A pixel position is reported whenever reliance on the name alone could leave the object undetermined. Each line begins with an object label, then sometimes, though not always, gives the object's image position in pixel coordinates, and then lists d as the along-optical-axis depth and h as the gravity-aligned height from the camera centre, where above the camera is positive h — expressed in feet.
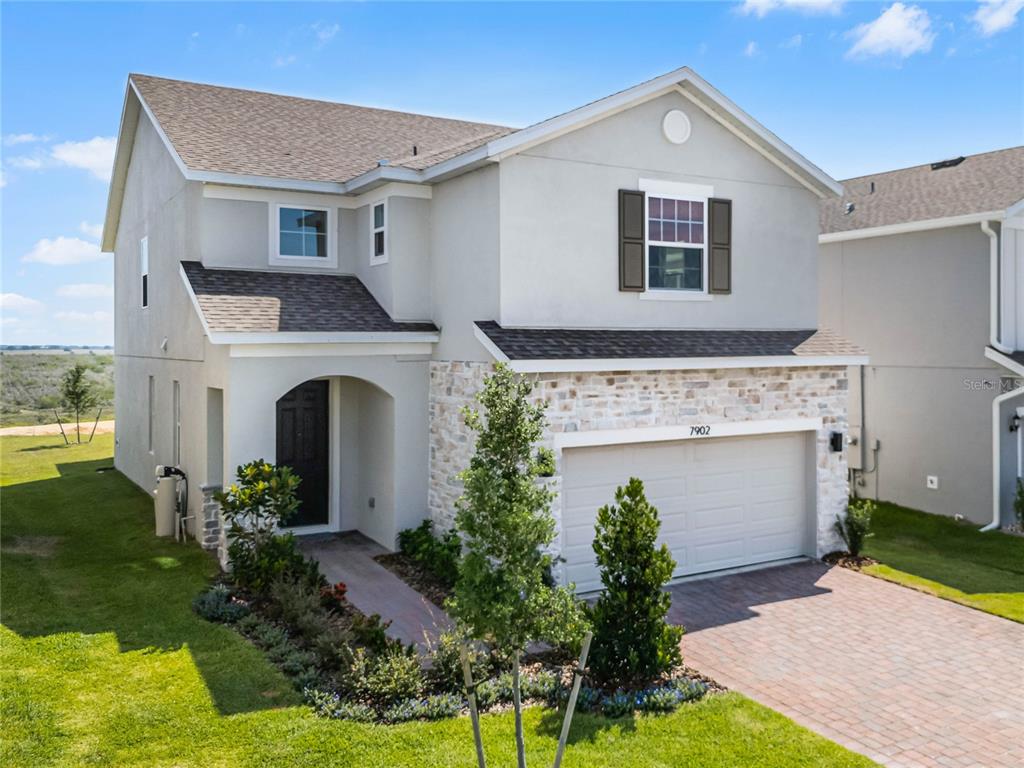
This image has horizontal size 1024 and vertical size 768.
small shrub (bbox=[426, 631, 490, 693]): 27.66 -9.91
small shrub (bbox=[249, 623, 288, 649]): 31.04 -9.99
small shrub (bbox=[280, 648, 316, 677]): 28.68 -10.14
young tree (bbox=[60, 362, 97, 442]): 90.63 -0.98
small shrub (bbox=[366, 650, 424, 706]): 26.48 -9.96
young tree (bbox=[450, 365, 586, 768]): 19.25 -3.69
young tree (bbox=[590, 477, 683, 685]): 27.73 -7.87
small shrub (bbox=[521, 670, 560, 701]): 27.04 -10.37
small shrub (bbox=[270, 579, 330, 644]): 31.22 -9.30
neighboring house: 51.47 +3.73
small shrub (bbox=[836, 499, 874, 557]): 43.73 -8.11
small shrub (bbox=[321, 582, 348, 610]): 34.60 -9.32
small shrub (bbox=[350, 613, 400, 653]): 29.32 -9.37
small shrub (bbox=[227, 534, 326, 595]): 36.27 -8.39
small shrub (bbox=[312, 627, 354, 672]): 28.32 -9.71
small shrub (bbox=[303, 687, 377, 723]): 25.36 -10.45
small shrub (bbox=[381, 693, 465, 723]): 25.39 -10.50
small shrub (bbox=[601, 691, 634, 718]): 25.90 -10.55
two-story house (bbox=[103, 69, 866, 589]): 39.29 +3.47
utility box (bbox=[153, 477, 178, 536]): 46.88 -7.20
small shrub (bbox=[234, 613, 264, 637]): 32.73 -9.95
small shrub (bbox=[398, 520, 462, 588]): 38.78 -8.52
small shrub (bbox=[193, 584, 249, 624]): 33.99 -9.69
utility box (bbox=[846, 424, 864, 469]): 60.49 -5.14
